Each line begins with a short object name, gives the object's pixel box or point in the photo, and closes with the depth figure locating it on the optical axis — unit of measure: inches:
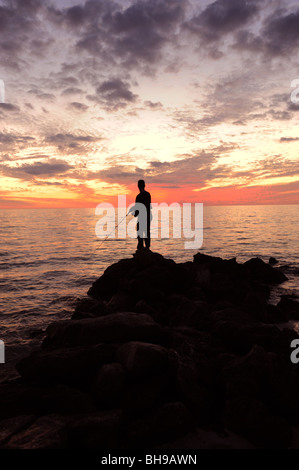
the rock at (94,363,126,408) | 169.0
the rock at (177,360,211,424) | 167.6
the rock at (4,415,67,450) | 132.0
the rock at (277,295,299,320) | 370.0
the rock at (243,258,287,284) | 599.2
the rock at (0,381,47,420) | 165.2
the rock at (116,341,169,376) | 178.5
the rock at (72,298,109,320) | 316.8
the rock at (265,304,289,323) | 353.1
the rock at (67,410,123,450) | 140.3
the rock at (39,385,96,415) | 161.8
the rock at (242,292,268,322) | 343.9
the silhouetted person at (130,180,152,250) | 507.2
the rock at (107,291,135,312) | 367.6
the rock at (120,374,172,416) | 165.2
